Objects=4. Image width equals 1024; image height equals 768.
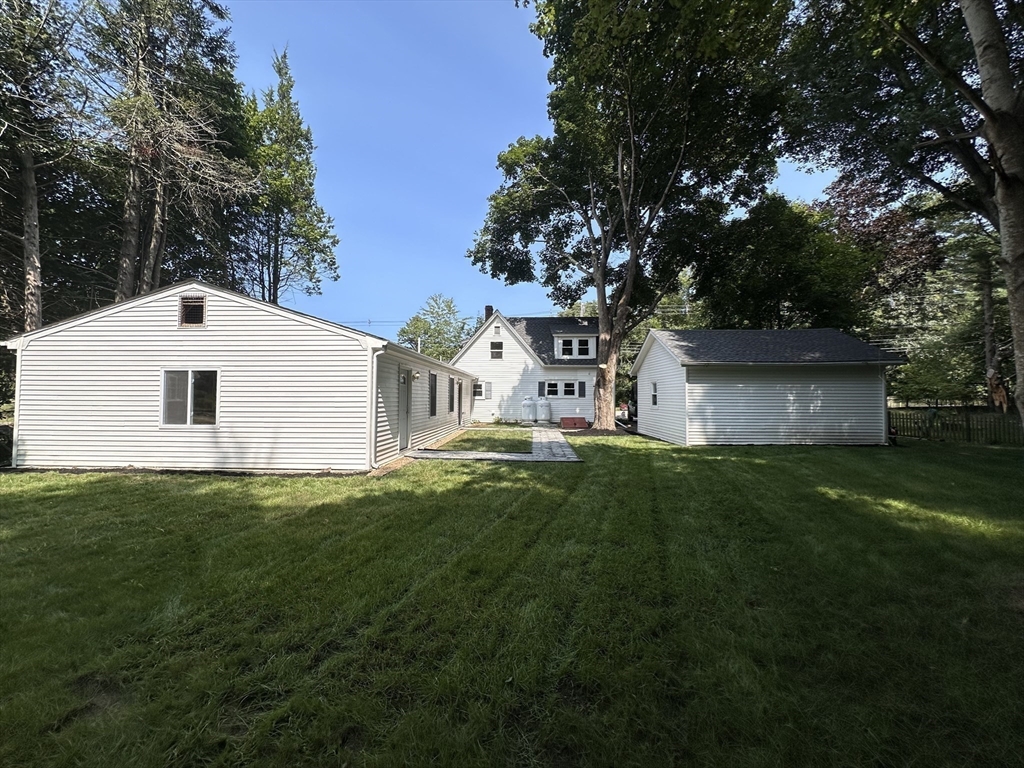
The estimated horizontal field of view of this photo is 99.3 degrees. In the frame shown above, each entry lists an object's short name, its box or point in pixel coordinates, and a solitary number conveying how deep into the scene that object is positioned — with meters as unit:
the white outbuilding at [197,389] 8.48
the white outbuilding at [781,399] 12.52
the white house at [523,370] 22.84
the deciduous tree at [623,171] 12.85
